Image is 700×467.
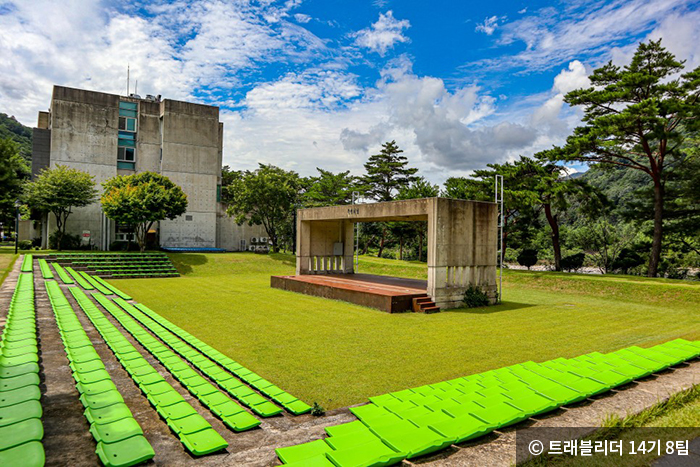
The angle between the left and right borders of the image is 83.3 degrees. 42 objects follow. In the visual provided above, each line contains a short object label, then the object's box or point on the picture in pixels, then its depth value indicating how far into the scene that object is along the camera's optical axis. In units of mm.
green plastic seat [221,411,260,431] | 5050
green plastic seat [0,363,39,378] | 5808
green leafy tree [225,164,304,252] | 38344
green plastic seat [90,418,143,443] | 4190
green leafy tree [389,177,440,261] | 39188
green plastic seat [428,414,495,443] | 4475
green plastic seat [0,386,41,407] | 4828
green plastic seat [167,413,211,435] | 4665
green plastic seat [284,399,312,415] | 5805
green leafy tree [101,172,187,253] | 32094
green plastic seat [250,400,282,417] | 5600
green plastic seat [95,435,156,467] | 3795
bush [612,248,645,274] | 31708
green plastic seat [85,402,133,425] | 4648
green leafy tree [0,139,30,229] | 33812
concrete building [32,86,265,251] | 36906
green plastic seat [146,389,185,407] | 5516
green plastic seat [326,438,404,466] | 3750
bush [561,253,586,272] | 34125
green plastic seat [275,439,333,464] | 4008
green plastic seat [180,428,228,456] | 4258
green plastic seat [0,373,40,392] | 5319
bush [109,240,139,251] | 38188
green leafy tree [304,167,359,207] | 45750
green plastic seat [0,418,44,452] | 3760
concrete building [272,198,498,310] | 16375
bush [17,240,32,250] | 35984
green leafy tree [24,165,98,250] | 32312
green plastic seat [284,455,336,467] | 3673
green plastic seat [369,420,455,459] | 4137
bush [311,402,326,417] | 5816
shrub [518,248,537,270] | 33656
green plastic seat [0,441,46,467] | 3424
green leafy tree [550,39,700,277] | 22375
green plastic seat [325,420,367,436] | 4746
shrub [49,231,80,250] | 35062
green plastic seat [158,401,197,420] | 5094
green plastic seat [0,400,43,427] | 4277
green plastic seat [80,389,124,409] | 5125
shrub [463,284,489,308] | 17202
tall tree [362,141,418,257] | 46312
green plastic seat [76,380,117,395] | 5652
